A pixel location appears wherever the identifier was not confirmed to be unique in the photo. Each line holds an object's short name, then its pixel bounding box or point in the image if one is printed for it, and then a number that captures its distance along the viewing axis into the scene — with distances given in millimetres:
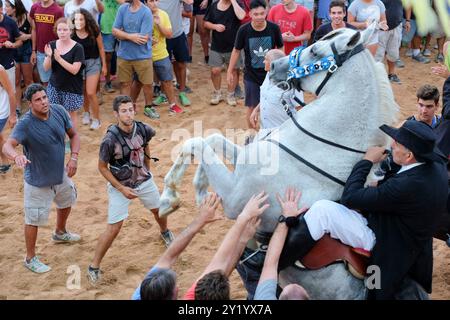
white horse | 4344
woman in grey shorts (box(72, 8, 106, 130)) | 9312
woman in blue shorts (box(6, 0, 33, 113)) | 10156
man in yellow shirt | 9918
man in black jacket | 4004
